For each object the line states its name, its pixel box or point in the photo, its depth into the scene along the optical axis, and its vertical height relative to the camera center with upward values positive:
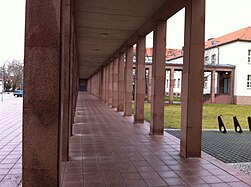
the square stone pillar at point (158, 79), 8.98 +0.41
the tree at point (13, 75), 59.16 +3.16
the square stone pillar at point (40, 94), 3.51 -0.07
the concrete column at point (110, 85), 21.06 +0.39
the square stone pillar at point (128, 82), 14.36 +0.45
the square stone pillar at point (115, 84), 18.97 +0.43
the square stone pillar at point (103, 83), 27.02 +0.64
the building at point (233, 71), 33.56 +2.67
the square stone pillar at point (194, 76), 6.32 +0.37
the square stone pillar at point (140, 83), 11.67 +0.33
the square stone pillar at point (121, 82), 16.98 +0.52
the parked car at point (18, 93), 41.15 -0.74
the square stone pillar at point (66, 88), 5.46 +0.02
